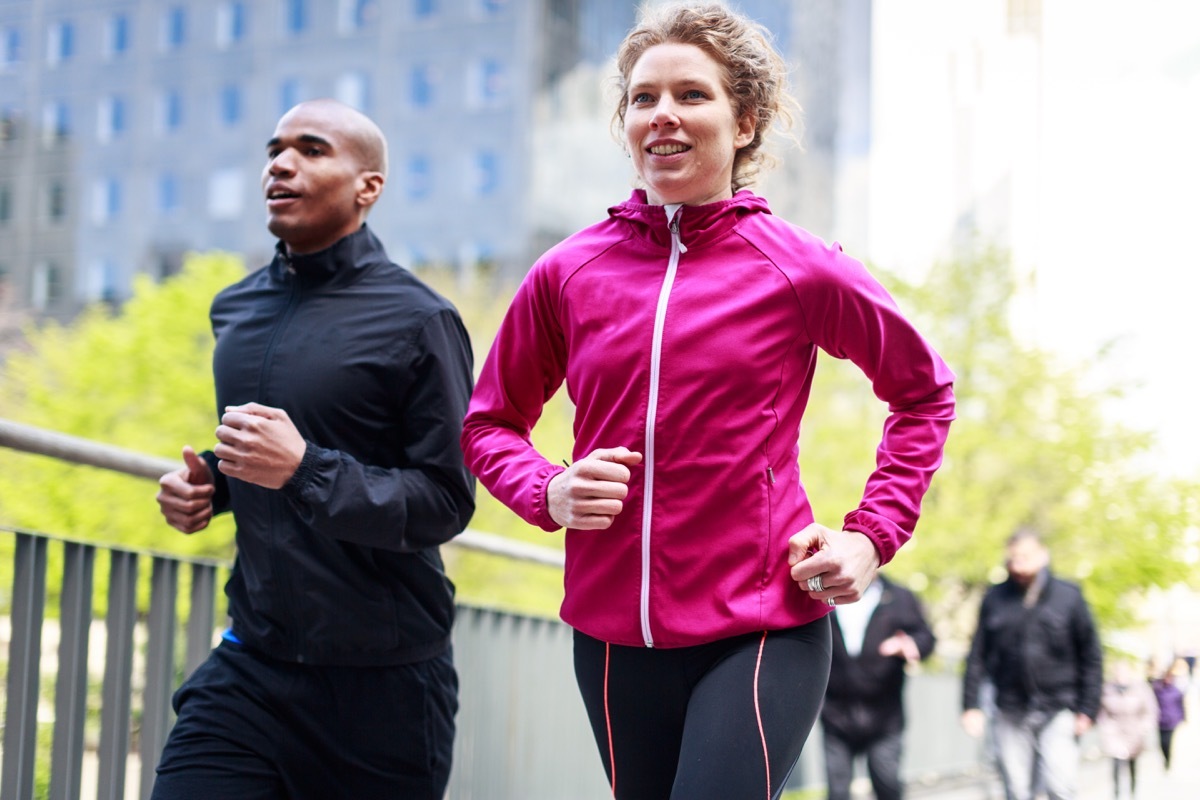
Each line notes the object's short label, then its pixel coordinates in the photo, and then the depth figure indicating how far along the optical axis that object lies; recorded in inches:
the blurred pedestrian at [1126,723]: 447.5
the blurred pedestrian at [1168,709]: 482.3
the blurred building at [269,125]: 2672.2
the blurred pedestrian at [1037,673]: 339.0
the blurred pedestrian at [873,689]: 335.6
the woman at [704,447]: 107.4
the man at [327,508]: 128.0
